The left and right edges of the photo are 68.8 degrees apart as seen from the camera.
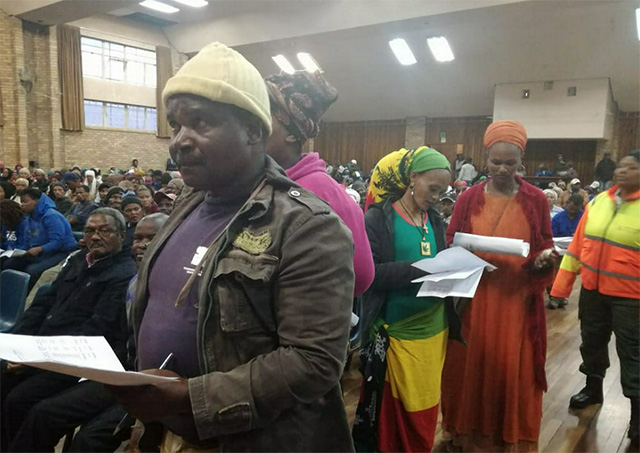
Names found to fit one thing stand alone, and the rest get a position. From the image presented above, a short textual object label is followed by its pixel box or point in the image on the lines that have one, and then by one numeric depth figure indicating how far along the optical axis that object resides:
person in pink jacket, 1.46
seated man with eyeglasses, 2.03
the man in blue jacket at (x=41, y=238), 4.14
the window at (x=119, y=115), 14.05
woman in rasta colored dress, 2.02
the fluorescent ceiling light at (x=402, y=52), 12.14
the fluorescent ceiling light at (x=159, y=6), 11.80
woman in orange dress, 2.21
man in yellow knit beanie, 0.83
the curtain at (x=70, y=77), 12.86
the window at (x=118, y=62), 13.81
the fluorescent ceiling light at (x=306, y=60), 13.51
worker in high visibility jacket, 2.59
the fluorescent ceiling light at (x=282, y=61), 13.81
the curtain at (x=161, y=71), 14.80
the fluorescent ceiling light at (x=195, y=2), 11.29
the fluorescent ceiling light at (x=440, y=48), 11.73
